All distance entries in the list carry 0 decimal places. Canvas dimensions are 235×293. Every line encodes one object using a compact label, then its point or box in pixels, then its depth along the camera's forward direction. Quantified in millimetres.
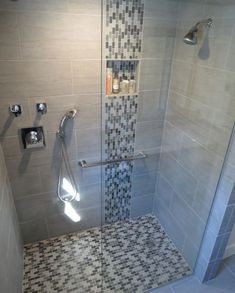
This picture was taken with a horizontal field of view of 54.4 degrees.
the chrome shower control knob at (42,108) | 1655
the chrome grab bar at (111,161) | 1992
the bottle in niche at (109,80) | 1785
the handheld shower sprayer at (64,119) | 1748
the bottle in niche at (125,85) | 1863
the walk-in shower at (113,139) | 1495
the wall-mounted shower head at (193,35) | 1551
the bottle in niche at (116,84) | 1836
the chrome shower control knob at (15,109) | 1596
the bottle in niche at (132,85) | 1880
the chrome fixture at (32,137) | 1715
